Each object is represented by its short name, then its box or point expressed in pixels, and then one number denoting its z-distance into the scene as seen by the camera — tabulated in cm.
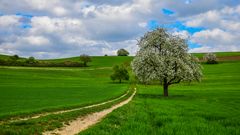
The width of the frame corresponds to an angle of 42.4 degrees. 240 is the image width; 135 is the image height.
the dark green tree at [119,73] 11800
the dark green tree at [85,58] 17538
